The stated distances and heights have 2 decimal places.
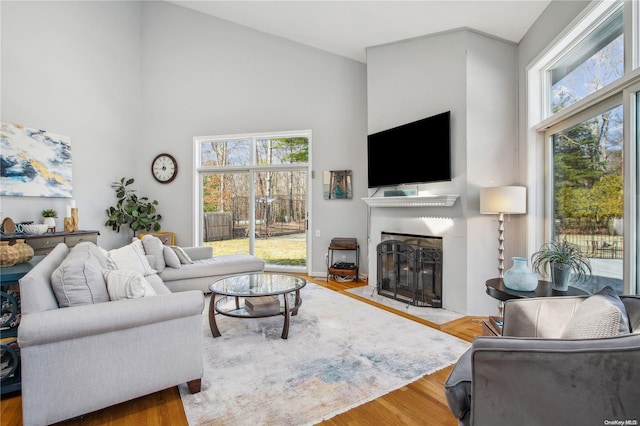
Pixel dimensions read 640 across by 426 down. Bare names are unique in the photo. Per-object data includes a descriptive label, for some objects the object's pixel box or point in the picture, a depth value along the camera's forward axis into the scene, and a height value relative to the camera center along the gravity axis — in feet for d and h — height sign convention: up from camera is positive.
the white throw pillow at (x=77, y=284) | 5.54 -1.38
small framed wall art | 16.97 +1.45
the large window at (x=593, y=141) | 6.58 +1.89
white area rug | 5.84 -3.84
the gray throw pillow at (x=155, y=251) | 11.78 -1.59
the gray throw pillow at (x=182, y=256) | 12.87 -1.96
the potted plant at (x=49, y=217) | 13.46 -0.28
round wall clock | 18.89 +2.72
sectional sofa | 4.90 -2.32
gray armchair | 3.01 -1.83
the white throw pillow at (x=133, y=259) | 9.84 -1.63
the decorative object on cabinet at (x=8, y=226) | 12.18 -0.61
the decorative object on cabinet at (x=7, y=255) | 7.29 -1.09
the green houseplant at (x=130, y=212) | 17.43 -0.07
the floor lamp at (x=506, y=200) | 9.30 +0.31
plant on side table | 7.18 -1.26
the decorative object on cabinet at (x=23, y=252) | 7.79 -1.08
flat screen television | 11.55 +2.43
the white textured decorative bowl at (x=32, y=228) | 12.55 -0.73
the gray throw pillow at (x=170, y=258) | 12.12 -1.94
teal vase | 7.42 -1.71
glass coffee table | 8.87 -2.73
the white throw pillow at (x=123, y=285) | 5.96 -1.49
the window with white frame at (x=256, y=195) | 17.98 +0.93
